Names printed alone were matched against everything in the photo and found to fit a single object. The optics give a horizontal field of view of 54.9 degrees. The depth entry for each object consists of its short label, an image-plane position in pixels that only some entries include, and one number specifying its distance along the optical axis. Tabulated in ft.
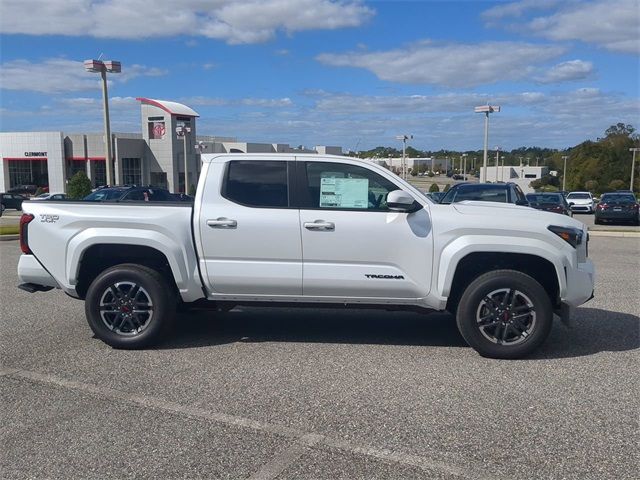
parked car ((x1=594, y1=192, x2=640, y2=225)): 89.20
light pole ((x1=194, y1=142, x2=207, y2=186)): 152.04
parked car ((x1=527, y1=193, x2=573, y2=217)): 73.92
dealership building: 198.29
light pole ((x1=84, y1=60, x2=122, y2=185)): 122.21
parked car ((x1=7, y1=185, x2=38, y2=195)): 196.54
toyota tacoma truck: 18.78
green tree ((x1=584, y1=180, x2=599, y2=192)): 274.16
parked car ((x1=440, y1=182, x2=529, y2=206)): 49.16
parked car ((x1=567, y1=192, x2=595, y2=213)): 122.93
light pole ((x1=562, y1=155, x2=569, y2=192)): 300.73
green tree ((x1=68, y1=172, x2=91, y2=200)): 122.21
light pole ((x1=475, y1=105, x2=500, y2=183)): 149.18
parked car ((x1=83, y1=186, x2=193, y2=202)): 74.69
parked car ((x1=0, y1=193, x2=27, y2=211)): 149.18
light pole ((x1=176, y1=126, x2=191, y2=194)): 157.17
